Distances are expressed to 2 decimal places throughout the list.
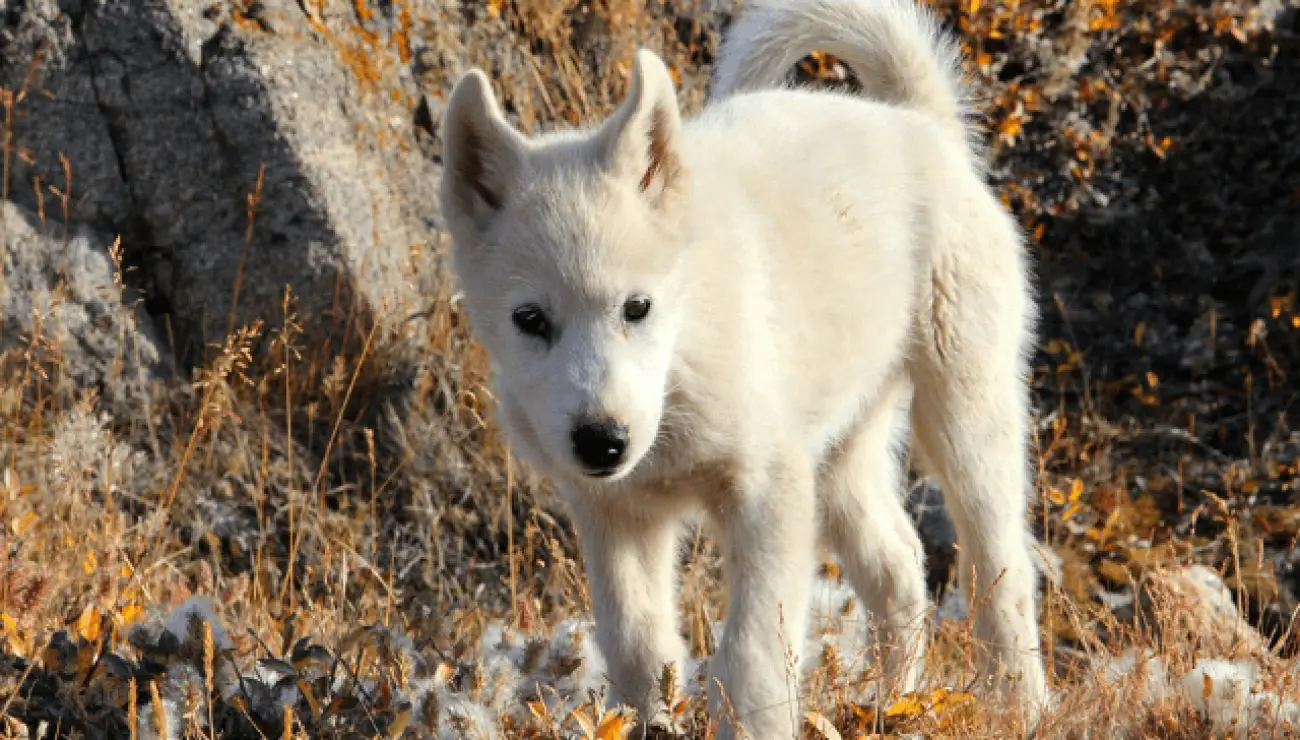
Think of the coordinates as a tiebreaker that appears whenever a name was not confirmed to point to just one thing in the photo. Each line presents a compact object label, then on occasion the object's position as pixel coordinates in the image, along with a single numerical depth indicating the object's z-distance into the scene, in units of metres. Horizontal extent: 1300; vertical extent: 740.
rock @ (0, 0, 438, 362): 10.48
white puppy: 6.25
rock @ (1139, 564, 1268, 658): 7.26
